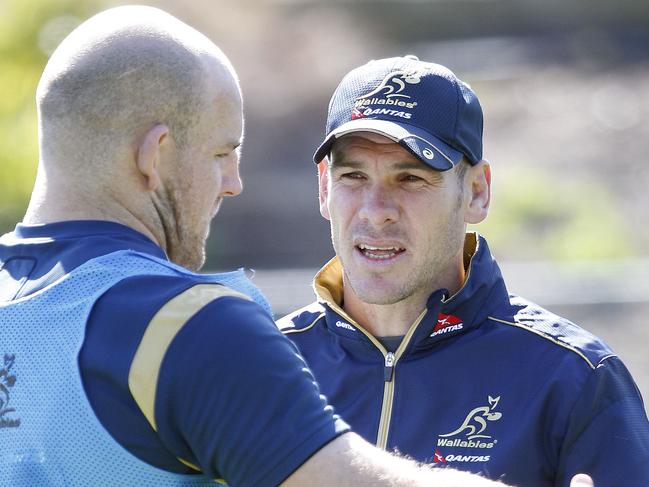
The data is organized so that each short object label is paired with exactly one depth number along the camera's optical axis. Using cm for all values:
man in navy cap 894
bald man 867
